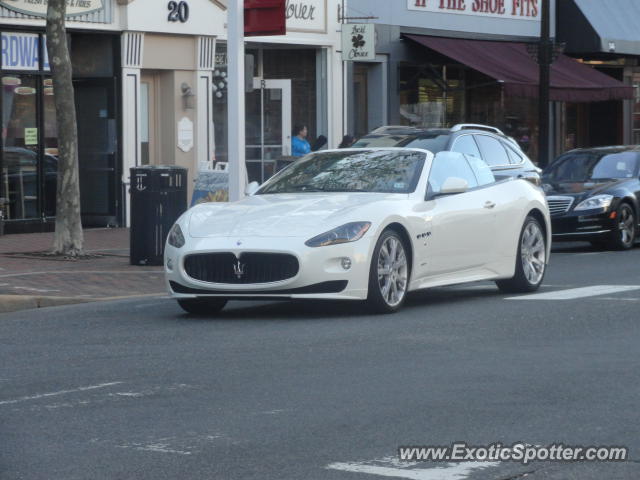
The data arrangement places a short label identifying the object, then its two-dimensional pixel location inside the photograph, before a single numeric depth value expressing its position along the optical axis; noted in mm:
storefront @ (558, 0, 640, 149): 33781
